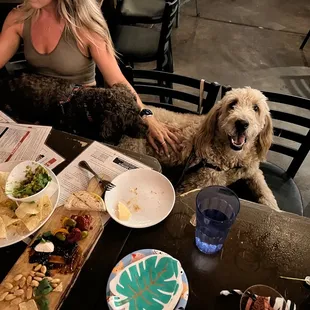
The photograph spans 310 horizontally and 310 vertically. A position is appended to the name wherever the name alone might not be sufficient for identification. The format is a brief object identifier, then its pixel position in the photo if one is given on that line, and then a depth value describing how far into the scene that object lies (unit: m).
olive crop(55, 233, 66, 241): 1.08
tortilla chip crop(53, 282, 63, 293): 0.97
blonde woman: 1.92
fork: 1.28
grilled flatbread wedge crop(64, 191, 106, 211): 1.18
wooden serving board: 0.96
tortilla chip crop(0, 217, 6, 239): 1.09
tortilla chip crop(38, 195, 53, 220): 1.16
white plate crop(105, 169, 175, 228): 1.21
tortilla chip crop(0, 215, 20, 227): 1.13
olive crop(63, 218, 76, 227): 1.13
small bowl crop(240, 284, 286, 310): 0.95
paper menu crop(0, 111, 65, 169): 1.44
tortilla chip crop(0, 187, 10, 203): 1.20
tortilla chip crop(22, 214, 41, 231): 1.12
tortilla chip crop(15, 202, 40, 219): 1.14
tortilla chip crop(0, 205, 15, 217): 1.17
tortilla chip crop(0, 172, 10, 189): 1.24
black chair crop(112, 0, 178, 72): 2.73
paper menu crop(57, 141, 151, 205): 1.31
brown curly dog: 1.76
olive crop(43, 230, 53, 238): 1.09
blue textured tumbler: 1.07
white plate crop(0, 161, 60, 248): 1.10
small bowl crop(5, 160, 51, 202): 1.14
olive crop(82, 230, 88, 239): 1.10
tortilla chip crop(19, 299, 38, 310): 0.93
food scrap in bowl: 1.19
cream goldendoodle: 1.84
